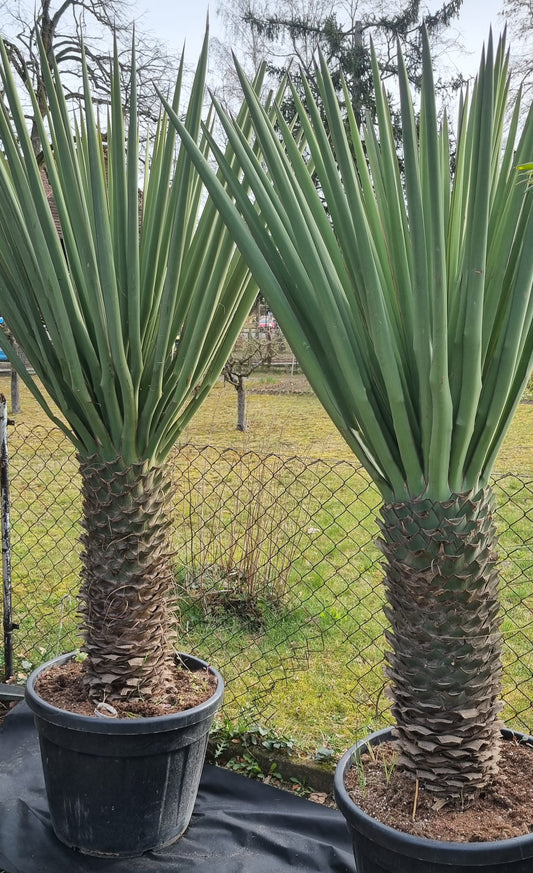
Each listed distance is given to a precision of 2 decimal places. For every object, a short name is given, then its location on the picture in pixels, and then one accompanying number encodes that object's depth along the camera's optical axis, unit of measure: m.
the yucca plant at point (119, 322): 2.01
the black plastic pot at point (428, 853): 1.52
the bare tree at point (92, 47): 14.70
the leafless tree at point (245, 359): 9.89
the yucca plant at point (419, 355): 1.50
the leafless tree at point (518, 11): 17.59
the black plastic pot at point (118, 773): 2.22
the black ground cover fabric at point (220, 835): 2.36
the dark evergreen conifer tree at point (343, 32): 18.33
